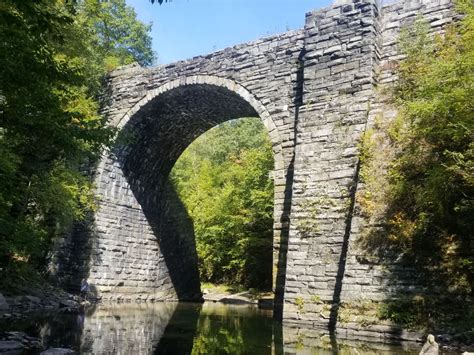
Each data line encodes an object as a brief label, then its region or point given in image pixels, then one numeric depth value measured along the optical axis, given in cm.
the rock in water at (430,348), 559
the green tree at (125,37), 2478
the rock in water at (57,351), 580
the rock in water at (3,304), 995
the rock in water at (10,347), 587
